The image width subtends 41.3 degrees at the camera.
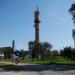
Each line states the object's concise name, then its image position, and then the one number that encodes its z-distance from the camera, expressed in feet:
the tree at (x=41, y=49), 149.44
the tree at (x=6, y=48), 196.90
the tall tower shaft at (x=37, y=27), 155.14
